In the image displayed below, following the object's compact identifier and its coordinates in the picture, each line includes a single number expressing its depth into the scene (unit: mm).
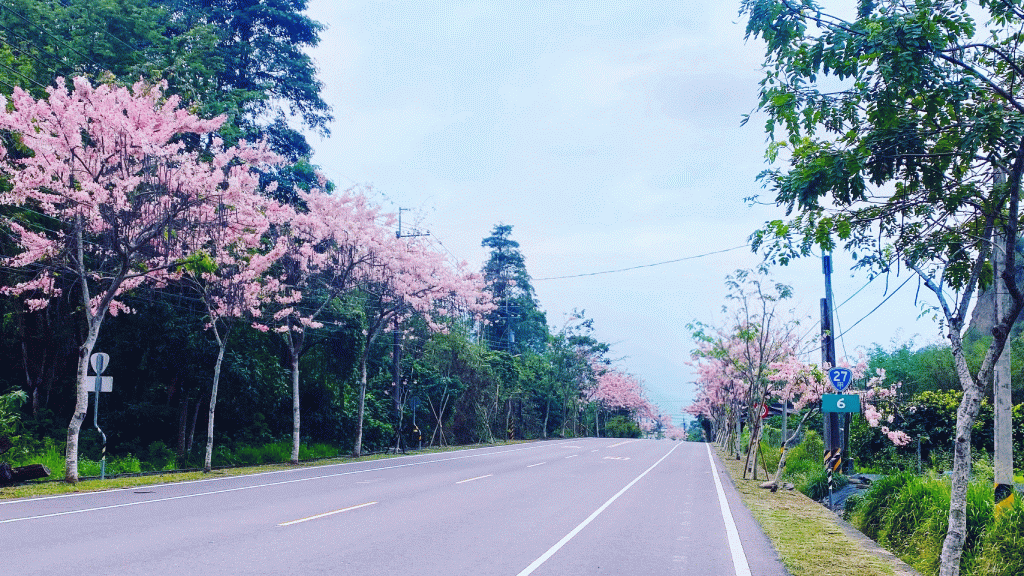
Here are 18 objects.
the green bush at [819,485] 20150
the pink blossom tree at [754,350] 23938
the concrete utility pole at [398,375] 34250
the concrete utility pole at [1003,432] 10063
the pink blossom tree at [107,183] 18047
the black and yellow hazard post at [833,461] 20312
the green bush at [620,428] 83812
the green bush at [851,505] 16188
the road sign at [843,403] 17016
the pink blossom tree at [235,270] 21016
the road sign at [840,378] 18359
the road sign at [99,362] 18969
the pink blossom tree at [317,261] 27453
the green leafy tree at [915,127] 6746
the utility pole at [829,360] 20906
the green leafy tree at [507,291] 71000
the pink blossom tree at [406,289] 31656
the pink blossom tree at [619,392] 81250
